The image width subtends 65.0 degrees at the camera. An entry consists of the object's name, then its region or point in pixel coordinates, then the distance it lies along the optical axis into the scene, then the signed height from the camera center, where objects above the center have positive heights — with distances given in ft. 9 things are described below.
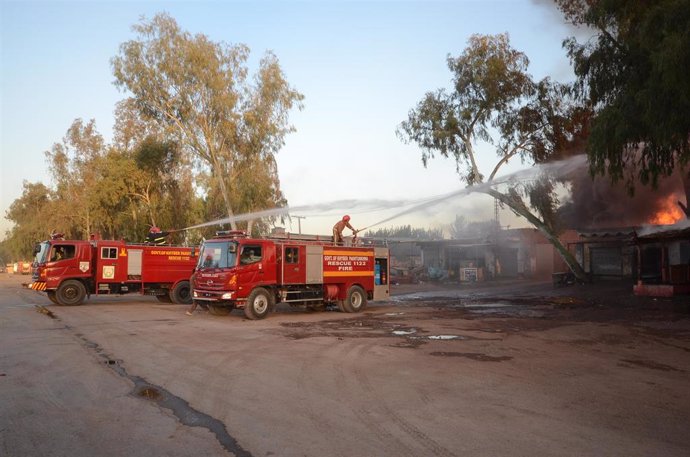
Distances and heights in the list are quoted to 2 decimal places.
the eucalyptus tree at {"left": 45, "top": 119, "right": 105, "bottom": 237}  140.97 +25.10
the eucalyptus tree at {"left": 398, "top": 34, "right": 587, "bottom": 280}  89.10 +25.08
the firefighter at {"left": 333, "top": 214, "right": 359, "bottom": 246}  62.69 +4.29
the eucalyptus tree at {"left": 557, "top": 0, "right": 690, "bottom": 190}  37.88 +14.25
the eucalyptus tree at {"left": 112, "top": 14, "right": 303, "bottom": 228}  99.45 +31.71
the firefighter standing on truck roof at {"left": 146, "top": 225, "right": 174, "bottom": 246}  76.02 +4.04
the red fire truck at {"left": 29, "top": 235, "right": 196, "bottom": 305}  66.90 -0.36
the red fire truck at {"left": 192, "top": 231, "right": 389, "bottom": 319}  51.65 -0.87
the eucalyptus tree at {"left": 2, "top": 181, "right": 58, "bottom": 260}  172.65 +17.00
